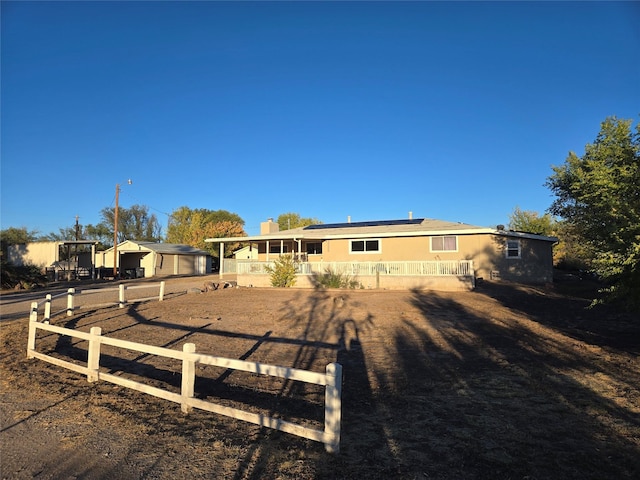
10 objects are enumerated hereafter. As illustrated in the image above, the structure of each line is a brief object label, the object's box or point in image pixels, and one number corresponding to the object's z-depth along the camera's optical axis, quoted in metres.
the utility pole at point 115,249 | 39.16
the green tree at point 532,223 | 42.19
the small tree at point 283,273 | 21.45
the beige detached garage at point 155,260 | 42.53
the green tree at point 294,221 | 69.88
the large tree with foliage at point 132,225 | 73.75
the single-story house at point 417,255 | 19.66
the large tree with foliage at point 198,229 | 56.38
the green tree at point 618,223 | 8.02
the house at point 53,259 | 40.06
